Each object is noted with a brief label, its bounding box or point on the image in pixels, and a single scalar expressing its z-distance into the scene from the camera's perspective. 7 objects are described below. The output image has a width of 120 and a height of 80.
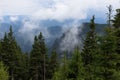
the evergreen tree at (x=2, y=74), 25.00
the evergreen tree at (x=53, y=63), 38.17
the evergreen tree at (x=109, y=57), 12.98
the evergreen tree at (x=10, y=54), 36.97
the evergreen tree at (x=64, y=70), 16.55
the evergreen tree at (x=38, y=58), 36.32
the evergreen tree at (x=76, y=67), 15.55
